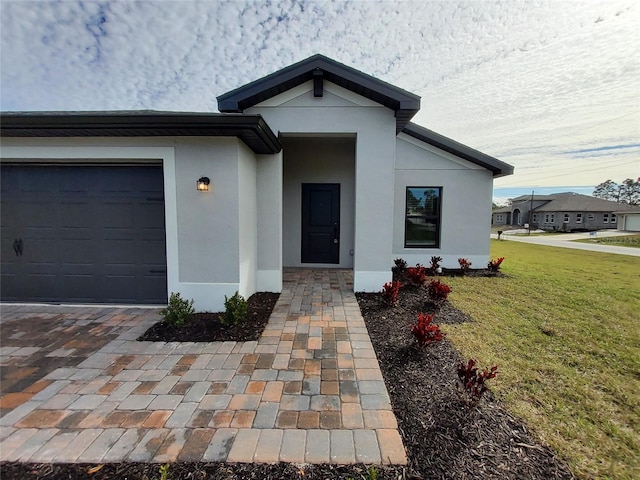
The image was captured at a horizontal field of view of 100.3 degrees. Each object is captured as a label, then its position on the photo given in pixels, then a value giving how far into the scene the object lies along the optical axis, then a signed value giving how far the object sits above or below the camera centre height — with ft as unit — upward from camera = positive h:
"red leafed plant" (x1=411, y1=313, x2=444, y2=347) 10.75 -4.46
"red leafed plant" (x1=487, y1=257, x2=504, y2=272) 26.19 -4.06
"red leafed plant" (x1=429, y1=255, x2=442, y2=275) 25.81 -3.97
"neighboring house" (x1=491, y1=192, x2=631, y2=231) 110.83 +5.52
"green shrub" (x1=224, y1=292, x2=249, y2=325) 13.26 -4.41
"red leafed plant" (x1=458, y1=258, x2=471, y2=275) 25.98 -3.99
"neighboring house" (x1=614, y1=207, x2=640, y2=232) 93.09 +1.89
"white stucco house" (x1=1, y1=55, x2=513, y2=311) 14.47 +1.83
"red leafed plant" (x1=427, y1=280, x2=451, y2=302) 16.81 -4.26
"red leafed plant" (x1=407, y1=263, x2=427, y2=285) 19.98 -3.93
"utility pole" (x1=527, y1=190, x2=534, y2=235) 123.98 +5.19
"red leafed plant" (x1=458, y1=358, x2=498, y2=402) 7.48 -4.56
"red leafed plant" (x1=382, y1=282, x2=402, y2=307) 16.28 -4.33
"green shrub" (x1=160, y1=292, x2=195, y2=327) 13.24 -4.57
